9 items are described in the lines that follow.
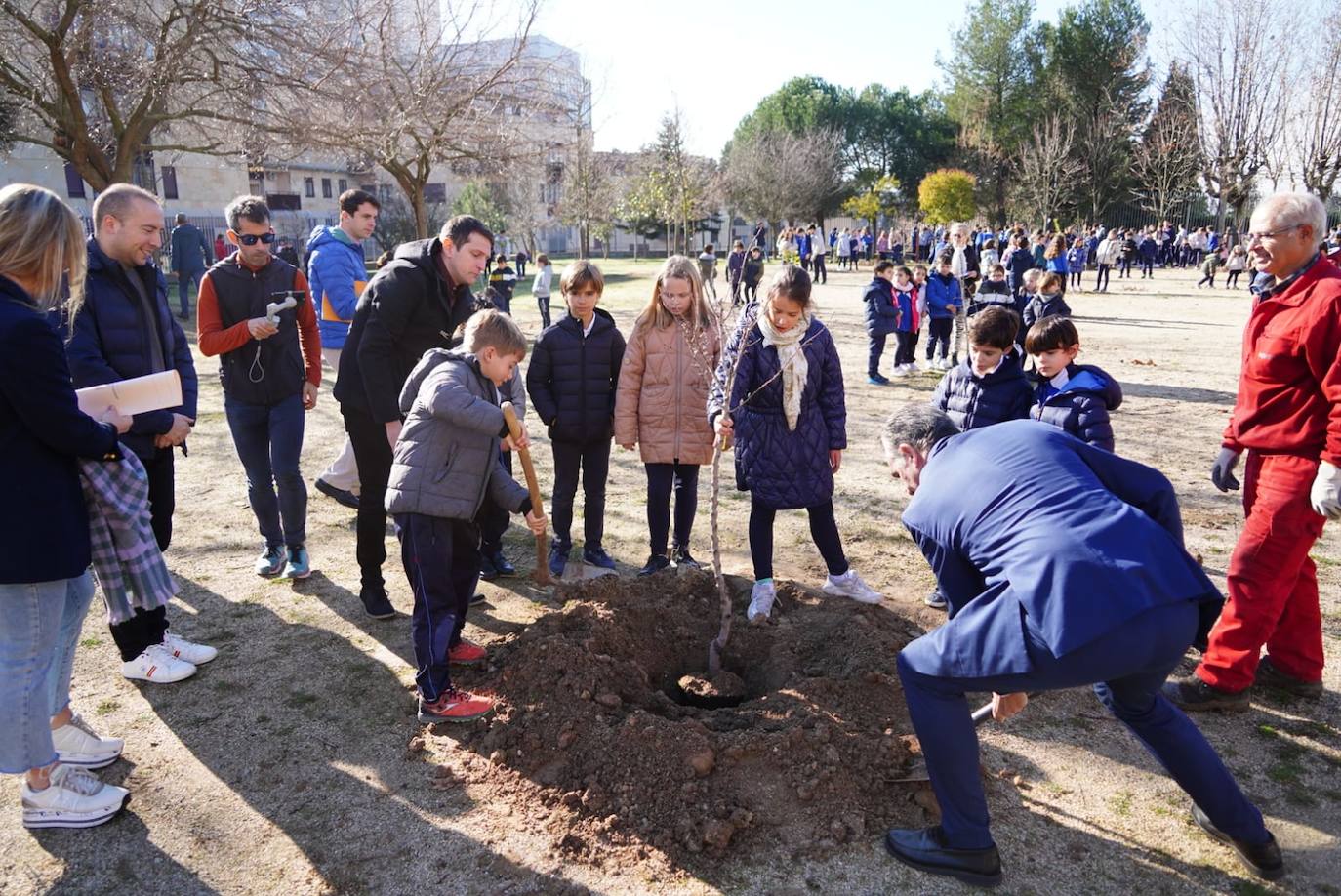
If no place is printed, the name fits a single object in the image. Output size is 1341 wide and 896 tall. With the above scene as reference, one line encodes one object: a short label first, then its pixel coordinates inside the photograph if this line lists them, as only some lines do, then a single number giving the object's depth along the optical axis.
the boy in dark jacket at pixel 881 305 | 11.01
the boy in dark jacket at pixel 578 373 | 4.90
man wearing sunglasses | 4.55
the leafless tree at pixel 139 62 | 11.84
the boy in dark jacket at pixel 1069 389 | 4.25
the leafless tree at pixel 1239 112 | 30.44
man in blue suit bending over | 2.27
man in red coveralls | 3.33
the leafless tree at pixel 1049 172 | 40.72
